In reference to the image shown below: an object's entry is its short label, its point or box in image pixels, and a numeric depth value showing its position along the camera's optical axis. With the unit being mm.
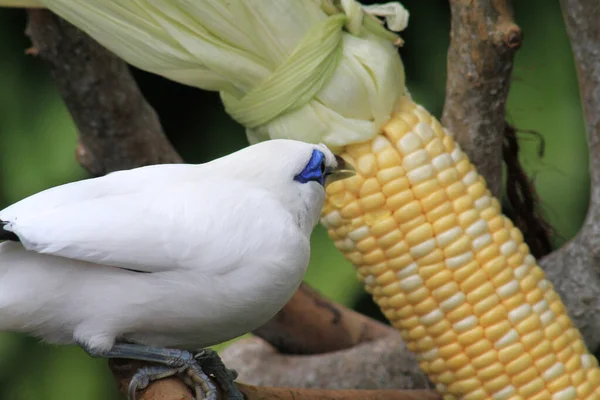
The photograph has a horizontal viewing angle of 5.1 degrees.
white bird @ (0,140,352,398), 2154
